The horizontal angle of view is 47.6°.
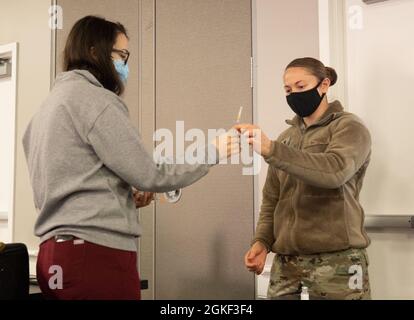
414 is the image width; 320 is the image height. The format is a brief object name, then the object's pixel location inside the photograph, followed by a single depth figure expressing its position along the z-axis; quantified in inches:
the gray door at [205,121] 85.4
